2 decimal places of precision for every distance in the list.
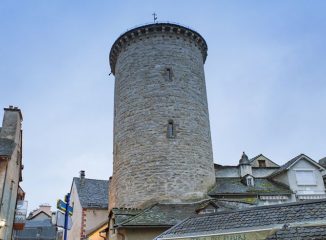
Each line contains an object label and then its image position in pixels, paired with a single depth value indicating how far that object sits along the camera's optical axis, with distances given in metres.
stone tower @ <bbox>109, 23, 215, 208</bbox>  19.34
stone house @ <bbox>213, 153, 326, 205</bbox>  20.53
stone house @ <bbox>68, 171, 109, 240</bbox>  29.29
